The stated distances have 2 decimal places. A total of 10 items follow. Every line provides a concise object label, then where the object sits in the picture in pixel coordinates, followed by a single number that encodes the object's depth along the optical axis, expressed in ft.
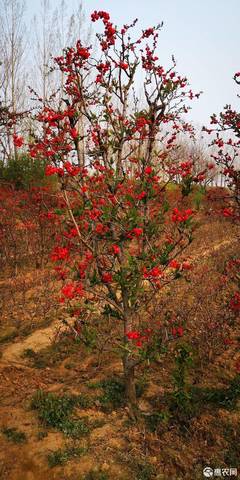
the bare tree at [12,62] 65.77
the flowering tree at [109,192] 11.46
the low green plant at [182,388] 12.82
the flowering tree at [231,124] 17.48
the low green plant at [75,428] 12.42
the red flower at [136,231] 10.80
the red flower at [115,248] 11.74
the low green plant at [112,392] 14.19
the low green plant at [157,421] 12.71
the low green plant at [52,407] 12.96
